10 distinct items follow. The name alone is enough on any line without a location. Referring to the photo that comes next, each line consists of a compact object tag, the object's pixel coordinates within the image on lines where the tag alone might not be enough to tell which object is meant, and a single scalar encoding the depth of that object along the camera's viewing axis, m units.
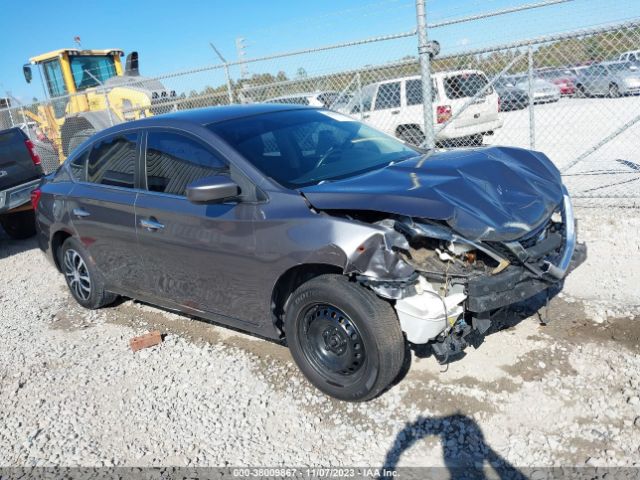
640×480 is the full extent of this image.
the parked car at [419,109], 9.01
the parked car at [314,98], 9.41
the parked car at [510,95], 8.49
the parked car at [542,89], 8.25
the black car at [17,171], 7.91
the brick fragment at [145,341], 4.47
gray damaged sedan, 3.04
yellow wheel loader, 11.93
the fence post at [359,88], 8.21
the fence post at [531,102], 6.39
